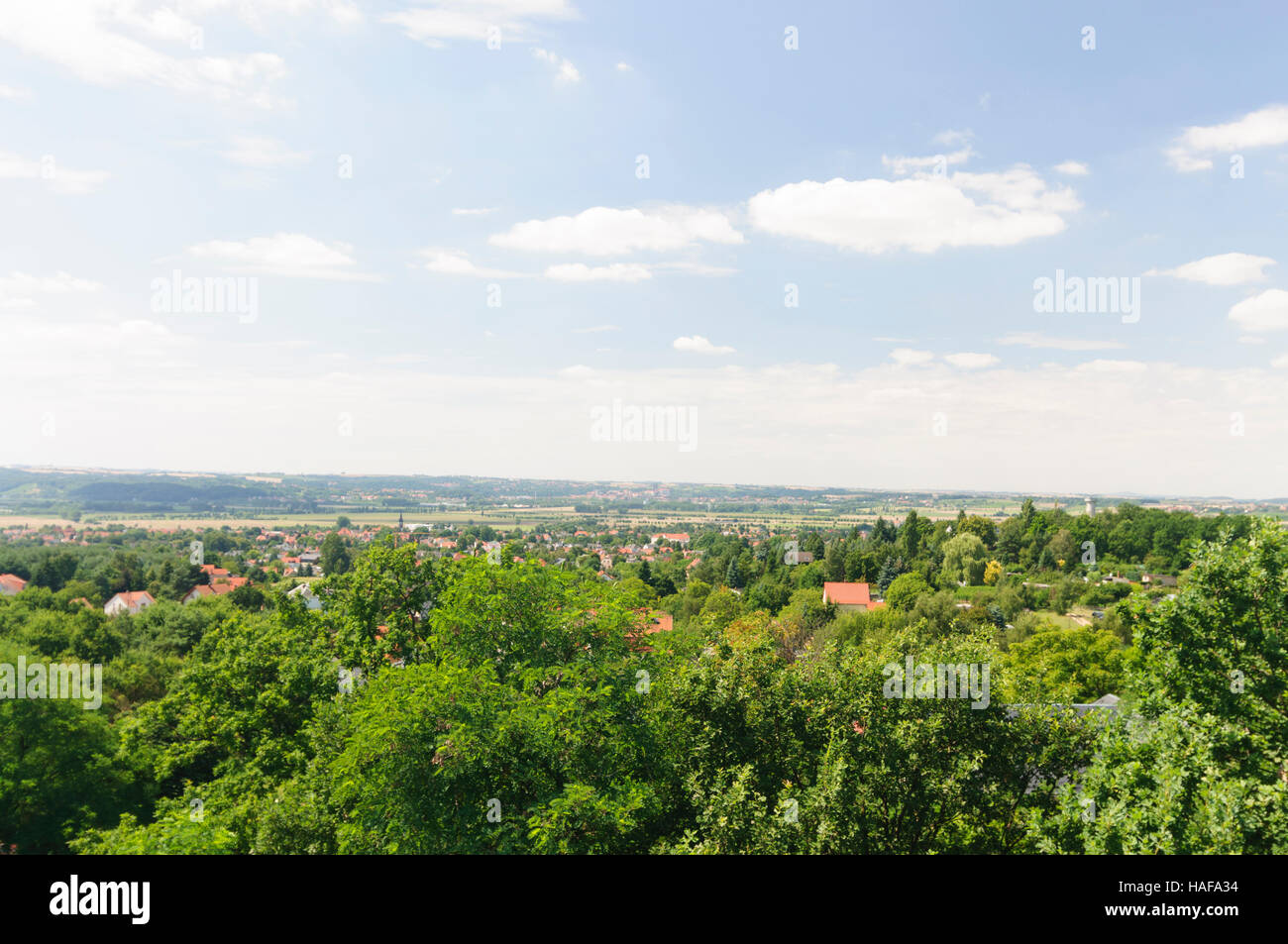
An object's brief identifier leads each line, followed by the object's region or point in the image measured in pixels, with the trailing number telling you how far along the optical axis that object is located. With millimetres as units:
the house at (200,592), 67625
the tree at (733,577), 83062
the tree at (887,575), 71875
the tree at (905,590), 54812
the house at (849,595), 62250
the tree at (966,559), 69312
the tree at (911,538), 78500
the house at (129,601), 64944
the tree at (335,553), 78694
